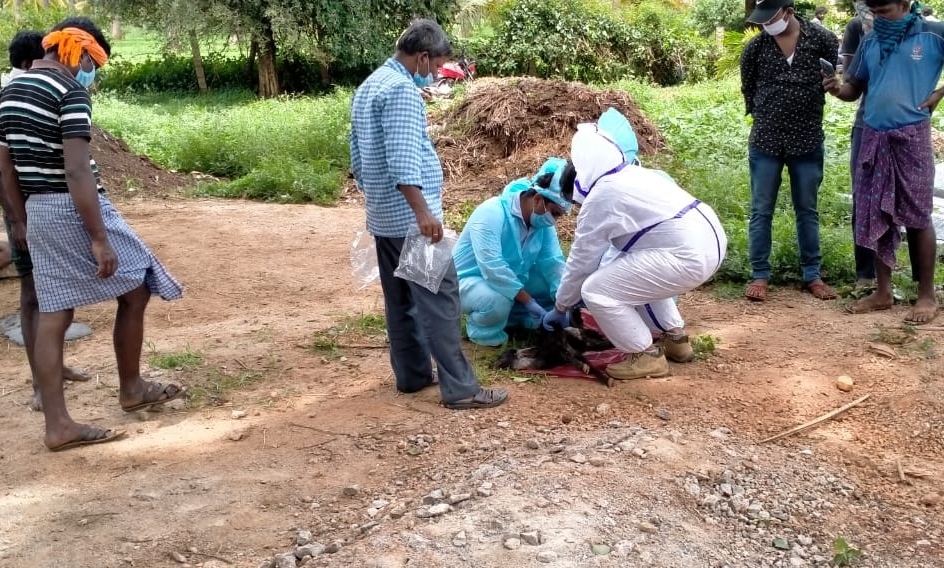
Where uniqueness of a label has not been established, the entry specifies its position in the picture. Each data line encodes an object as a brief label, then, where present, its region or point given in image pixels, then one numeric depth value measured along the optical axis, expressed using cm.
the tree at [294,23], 1769
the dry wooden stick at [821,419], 368
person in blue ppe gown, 432
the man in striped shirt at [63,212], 340
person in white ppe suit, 390
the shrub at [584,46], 2002
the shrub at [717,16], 2339
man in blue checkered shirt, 349
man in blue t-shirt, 454
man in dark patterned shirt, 495
